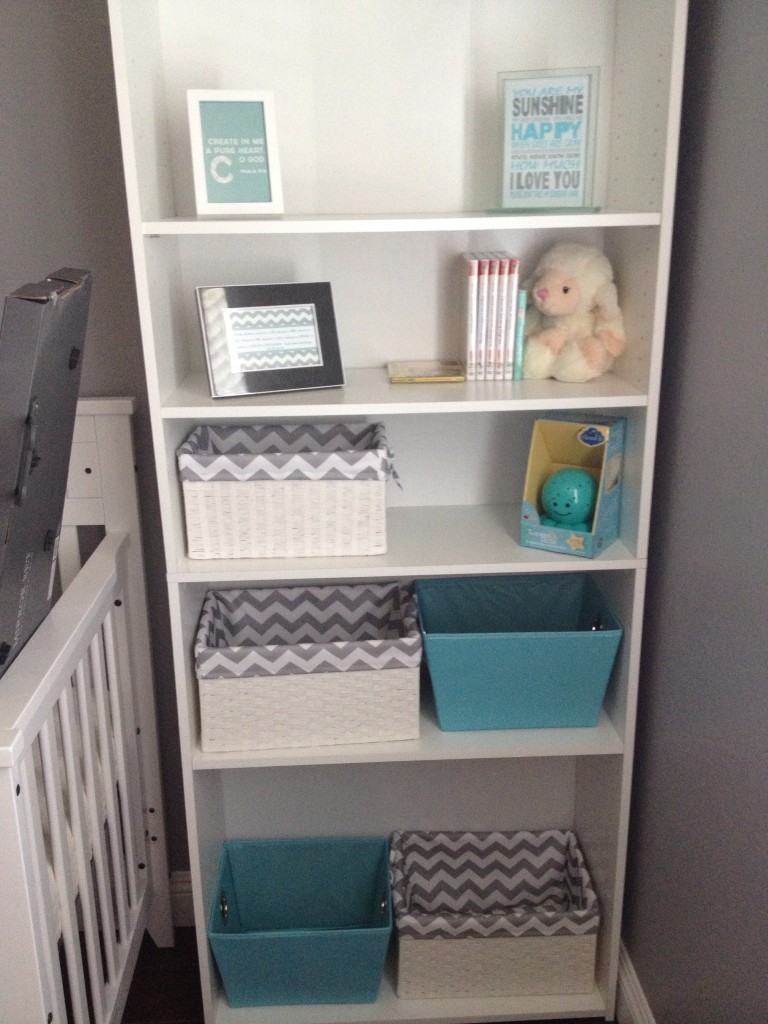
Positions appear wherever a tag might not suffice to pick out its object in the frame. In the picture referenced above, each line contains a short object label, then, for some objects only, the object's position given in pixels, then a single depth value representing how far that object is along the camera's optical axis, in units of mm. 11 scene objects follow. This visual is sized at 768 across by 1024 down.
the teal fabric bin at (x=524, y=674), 1633
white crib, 1107
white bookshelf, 1466
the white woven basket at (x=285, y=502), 1542
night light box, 1579
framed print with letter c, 1434
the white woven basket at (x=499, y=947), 1759
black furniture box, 1079
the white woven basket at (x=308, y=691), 1600
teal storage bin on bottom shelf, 1902
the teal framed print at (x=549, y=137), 1449
